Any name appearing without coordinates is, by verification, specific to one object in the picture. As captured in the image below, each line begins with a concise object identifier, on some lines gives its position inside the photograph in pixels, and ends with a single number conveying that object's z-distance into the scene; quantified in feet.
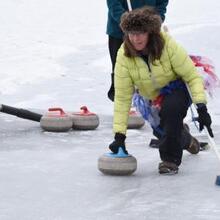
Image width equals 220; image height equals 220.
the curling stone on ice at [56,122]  39.55
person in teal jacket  37.39
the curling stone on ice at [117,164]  28.48
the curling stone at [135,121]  40.50
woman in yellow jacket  27.27
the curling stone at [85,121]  40.34
